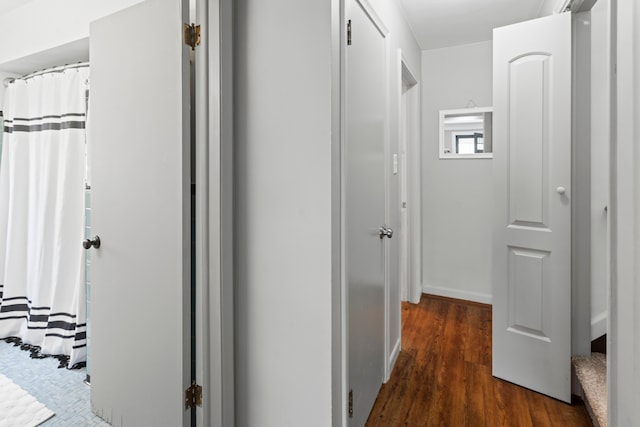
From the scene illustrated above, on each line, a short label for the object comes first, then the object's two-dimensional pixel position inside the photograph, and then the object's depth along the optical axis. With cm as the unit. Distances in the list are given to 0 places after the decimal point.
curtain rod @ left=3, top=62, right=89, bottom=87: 229
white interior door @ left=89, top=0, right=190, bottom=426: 142
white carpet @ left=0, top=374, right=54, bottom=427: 176
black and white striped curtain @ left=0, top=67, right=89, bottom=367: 231
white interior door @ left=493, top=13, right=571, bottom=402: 186
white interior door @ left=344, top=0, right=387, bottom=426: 146
